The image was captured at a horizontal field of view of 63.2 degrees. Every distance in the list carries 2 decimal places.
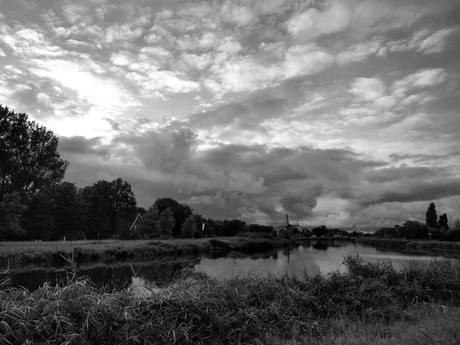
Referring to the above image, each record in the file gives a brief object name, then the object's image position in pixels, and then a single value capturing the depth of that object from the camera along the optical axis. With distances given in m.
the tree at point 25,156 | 47.91
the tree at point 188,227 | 78.94
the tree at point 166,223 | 70.31
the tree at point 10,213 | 38.44
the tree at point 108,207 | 81.62
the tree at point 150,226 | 66.06
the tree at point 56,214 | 57.78
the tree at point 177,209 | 93.56
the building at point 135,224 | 73.18
